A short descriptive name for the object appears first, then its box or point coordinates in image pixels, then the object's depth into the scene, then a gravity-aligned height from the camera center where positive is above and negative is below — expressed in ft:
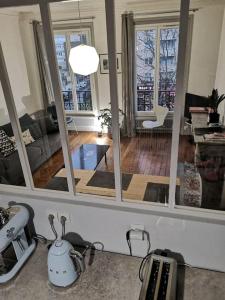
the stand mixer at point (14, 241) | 4.84 -3.81
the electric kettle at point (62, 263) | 4.55 -3.78
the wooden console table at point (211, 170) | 5.06 -2.99
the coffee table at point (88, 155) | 9.35 -4.36
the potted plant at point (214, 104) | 12.48 -3.08
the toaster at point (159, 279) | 3.95 -3.78
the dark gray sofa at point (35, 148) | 6.69 -3.69
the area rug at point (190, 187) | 5.08 -3.02
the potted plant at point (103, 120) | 15.74 -4.40
